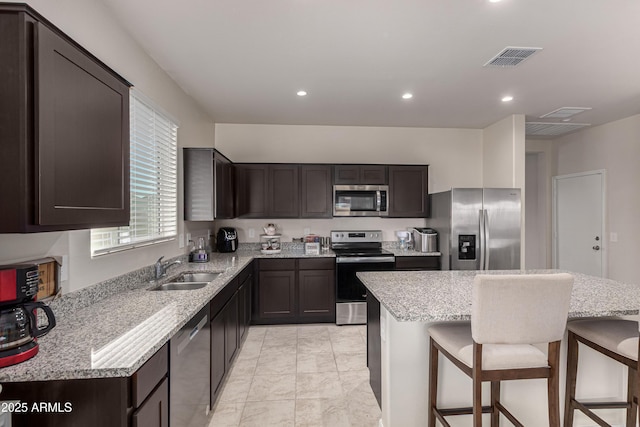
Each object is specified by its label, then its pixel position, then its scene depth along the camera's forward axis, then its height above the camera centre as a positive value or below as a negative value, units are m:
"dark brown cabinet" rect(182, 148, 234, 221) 3.24 +0.31
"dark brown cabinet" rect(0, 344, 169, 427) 1.08 -0.65
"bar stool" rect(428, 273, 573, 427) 1.38 -0.51
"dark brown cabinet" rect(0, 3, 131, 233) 1.03 +0.31
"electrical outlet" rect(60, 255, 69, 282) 1.60 -0.28
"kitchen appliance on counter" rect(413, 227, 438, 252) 4.19 -0.35
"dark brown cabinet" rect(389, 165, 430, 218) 4.37 +0.31
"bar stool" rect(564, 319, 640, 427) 1.58 -0.71
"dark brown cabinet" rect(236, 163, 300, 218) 4.25 +0.31
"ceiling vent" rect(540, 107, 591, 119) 3.81 +1.26
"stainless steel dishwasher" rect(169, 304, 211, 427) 1.50 -0.86
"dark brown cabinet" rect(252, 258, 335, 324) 3.93 -0.96
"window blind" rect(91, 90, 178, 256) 2.16 +0.26
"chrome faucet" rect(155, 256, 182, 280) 2.49 -0.44
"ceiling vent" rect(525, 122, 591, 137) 4.43 +1.25
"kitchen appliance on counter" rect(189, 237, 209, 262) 3.32 -0.44
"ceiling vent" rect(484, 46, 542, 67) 2.44 +1.27
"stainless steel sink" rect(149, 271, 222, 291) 2.44 -0.55
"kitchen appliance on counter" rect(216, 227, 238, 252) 4.09 -0.34
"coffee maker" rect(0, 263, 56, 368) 1.09 -0.36
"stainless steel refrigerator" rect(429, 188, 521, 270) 3.85 -0.17
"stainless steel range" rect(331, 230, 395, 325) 3.95 -0.86
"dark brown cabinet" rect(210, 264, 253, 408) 2.21 -0.94
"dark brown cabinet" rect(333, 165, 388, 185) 4.30 +0.53
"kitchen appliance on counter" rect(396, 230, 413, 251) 4.52 -0.37
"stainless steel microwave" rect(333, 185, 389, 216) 4.29 +0.19
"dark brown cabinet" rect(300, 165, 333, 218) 4.29 +0.30
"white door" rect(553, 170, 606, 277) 4.52 -0.13
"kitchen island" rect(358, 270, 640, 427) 1.72 -0.92
